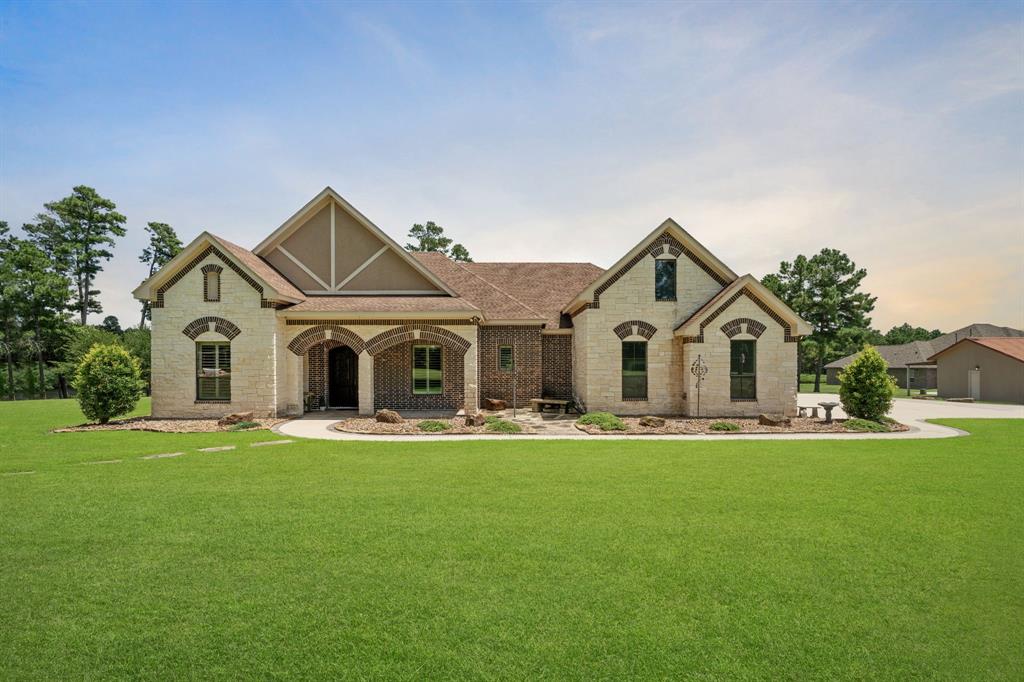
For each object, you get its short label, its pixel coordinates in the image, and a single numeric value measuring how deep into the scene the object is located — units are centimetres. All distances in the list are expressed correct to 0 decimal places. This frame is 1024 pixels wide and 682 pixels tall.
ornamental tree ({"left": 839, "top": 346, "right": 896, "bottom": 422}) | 1778
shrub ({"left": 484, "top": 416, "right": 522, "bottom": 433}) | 1552
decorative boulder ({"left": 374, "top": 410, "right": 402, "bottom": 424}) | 1700
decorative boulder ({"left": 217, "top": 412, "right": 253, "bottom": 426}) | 1714
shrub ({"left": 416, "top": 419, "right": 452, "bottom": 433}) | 1576
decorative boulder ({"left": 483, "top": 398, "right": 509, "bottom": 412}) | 2131
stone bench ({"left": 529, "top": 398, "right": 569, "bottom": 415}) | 2064
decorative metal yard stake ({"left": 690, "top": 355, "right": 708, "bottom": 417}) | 1938
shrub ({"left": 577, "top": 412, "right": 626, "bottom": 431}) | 1609
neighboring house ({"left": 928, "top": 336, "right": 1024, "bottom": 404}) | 2975
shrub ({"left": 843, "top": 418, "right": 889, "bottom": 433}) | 1611
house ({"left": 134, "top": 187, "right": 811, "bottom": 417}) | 1891
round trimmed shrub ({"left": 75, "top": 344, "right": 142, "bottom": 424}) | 1747
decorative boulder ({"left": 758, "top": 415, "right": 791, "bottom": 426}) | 1720
